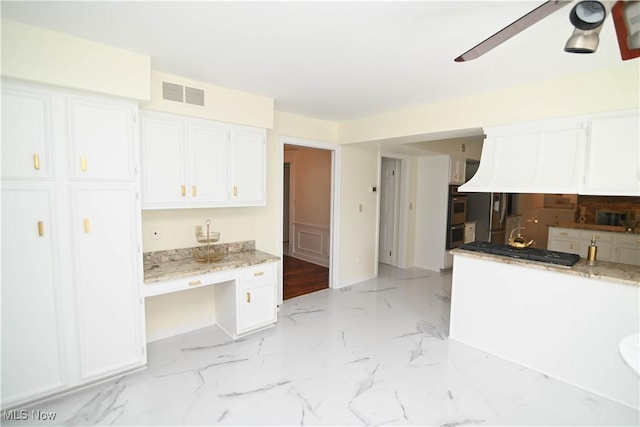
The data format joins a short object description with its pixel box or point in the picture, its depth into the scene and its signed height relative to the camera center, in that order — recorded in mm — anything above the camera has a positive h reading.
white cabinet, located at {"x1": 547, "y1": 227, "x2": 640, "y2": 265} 4789 -809
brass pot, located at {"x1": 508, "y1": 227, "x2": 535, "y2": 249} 3283 -526
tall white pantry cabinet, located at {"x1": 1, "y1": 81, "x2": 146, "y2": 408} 2076 -389
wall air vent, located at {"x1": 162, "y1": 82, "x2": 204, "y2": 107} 2875 +882
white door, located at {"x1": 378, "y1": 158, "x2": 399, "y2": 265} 6211 -378
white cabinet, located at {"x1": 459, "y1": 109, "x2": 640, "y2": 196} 2457 +313
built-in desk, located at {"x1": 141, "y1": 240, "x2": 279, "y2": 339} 2875 -873
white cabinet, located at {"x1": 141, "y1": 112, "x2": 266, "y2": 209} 2838 +254
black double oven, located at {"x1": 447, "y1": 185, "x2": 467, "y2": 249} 5781 -467
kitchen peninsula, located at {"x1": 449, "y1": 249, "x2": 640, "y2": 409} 2395 -1051
